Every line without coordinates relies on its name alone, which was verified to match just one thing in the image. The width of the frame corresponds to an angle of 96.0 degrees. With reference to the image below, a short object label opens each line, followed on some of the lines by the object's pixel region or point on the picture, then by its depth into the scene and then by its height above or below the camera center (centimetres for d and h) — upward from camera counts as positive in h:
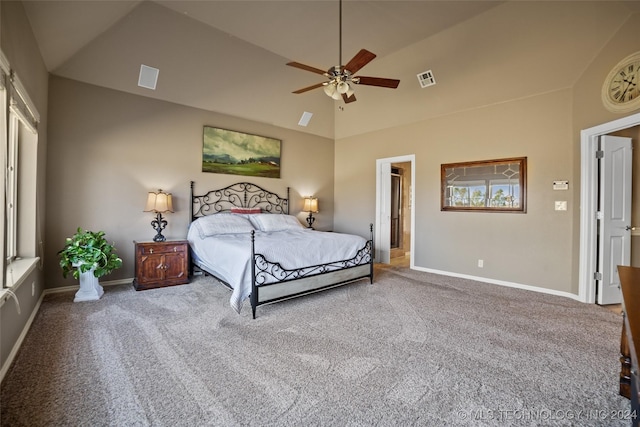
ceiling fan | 312 +152
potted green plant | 349 -63
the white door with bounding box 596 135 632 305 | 363 +3
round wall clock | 308 +146
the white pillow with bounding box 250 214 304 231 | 508 -19
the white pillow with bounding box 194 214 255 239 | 444 -22
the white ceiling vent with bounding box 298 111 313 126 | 606 +200
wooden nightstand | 405 -78
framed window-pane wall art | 438 +47
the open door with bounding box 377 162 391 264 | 623 -6
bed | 319 -50
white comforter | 315 -49
